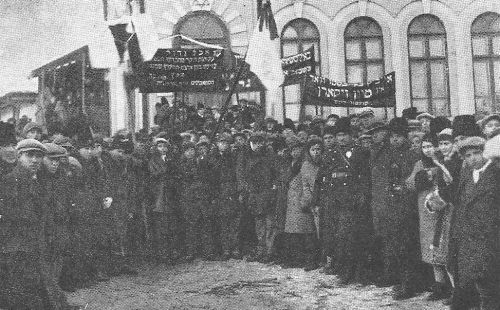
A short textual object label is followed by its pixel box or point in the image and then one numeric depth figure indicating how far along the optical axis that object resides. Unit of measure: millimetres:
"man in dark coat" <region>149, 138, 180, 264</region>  9414
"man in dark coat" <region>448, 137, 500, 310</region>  5066
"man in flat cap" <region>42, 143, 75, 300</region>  6660
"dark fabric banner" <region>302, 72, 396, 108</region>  12078
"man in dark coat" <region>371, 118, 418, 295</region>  6680
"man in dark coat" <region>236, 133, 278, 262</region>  9219
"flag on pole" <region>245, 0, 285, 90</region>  10266
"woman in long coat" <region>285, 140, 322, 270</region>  8500
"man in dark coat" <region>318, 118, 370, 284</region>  7496
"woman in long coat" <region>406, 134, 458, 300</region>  6074
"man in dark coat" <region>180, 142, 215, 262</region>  9516
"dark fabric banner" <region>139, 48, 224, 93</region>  10641
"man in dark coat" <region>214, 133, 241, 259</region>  9539
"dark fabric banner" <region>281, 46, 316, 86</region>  12102
